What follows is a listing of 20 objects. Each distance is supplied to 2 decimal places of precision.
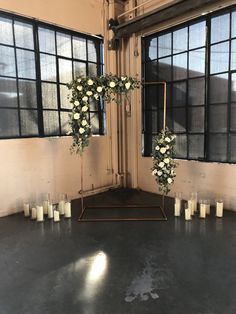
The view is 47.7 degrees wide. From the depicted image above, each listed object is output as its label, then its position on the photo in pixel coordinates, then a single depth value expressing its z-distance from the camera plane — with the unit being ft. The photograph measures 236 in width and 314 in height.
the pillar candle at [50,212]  11.75
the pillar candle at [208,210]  11.87
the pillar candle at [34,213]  11.74
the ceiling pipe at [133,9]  13.87
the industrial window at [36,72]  11.85
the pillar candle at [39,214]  11.49
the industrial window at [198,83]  11.86
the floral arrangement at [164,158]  11.45
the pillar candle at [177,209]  11.70
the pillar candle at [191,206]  11.46
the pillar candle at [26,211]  12.06
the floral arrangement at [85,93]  11.35
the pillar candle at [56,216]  11.36
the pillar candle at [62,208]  12.10
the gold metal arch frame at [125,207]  11.41
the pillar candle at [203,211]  11.39
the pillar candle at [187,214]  11.16
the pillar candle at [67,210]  11.78
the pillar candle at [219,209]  11.36
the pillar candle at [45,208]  12.16
